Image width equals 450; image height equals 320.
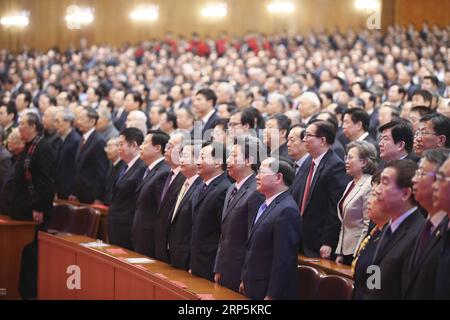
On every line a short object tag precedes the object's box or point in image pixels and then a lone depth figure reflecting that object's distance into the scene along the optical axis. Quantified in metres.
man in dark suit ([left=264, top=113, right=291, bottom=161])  13.34
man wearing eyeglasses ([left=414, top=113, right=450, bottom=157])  10.34
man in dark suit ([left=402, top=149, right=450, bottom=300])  6.94
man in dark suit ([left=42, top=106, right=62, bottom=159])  17.33
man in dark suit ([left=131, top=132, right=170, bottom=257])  12.40
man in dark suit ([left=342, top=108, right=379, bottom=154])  12.85
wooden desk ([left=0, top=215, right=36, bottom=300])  13.23
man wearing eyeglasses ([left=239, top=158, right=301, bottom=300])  9.12
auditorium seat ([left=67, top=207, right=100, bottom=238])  13.67
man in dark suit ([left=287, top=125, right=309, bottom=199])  12.16
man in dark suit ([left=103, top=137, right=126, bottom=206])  15.00
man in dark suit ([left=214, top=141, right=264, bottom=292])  9.99
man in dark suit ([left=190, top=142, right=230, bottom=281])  10.73
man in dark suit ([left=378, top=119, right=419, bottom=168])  10.48
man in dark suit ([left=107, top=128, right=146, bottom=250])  13.13
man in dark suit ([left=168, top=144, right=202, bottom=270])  11.17
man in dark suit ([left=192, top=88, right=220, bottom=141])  16.92
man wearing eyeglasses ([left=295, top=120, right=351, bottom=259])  11.53
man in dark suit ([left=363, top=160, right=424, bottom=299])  7.43
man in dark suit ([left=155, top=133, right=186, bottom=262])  11.77
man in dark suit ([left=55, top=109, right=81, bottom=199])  16.98
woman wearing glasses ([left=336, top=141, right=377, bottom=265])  10.40
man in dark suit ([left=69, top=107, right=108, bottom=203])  16.36
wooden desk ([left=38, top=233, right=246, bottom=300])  9.26
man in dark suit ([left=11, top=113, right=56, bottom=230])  13.96
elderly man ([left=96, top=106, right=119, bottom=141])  17.77
